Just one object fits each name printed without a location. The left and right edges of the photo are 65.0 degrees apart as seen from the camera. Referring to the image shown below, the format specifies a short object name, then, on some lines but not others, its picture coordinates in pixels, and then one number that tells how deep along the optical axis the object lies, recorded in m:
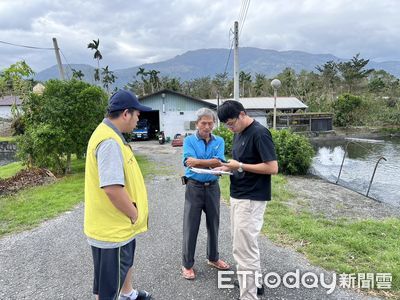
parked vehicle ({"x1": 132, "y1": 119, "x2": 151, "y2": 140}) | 25.14
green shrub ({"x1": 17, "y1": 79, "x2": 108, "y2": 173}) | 10.60
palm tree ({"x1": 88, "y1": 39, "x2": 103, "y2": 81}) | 44.72
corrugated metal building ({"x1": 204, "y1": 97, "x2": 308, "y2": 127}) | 33.12
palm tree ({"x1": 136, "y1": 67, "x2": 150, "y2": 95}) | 52.57
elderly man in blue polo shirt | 3.17
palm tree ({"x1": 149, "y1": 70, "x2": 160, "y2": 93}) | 51.03
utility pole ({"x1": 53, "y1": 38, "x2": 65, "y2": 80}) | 15.26
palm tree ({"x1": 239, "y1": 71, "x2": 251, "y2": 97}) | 50.62
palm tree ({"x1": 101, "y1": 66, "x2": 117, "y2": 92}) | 59.69
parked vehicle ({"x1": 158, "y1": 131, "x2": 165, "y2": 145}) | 23.05
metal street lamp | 11.83
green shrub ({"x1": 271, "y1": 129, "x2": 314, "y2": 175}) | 12.20
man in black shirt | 2.71
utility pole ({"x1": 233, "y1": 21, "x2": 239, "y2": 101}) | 12.29
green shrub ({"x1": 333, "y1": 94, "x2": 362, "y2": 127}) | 35.88
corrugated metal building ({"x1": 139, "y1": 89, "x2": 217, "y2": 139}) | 24.72
